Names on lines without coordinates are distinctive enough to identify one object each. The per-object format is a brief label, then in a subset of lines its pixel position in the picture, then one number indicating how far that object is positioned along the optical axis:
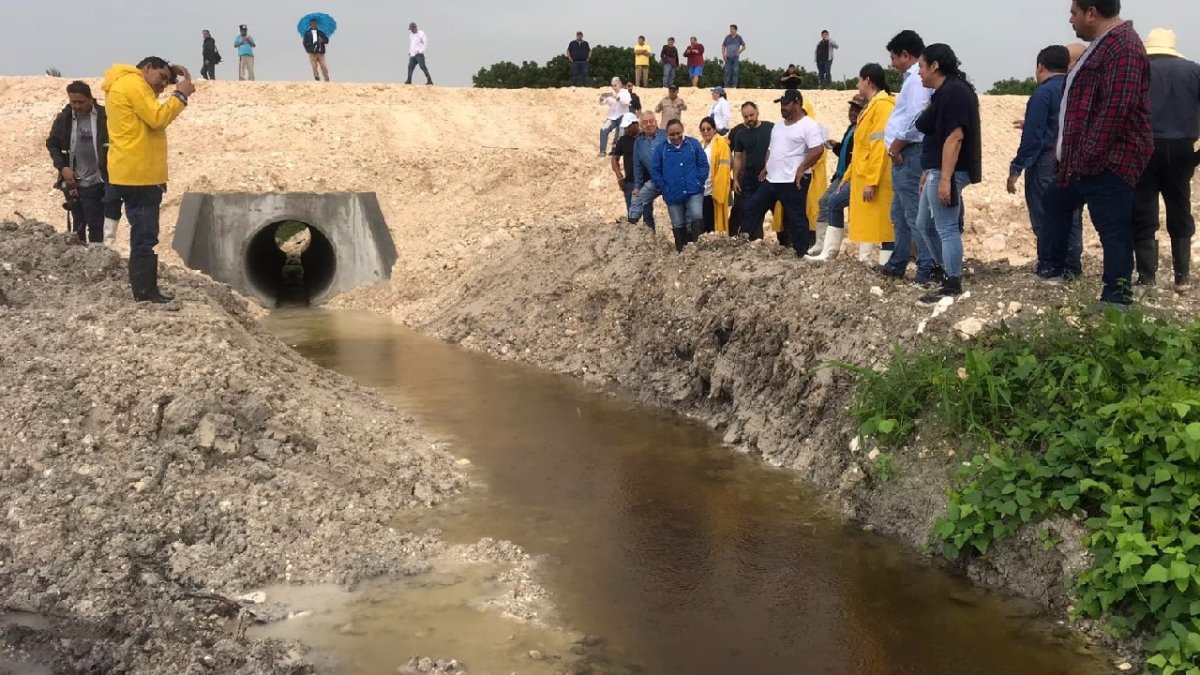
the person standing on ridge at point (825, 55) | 23.61
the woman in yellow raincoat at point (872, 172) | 7.46
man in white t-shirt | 8.70
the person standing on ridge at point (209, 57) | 21.80
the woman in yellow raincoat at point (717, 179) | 10.20
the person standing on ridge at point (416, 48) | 21.42
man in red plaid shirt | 5.53
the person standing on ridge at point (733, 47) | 22.98
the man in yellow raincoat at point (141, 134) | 6.92
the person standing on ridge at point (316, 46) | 20.94
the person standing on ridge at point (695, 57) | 23.62
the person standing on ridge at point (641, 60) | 23.53
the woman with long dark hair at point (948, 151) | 6.42
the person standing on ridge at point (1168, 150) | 6.28
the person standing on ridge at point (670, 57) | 22.66
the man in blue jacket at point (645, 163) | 10.62
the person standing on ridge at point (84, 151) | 9.13
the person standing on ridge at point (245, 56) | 21.50
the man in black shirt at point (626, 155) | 11.63
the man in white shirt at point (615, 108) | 17.66
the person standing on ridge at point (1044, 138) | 6.94
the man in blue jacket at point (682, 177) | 9.91
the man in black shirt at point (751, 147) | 9.63
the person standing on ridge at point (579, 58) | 23.34
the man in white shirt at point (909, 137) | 6.94
